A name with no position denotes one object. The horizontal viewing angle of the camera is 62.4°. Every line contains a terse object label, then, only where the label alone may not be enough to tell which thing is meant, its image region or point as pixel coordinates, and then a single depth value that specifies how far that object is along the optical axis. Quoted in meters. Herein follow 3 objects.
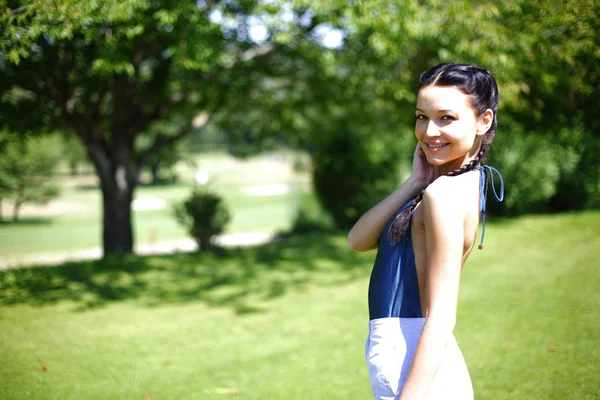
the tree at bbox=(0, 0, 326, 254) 7.53
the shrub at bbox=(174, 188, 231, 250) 10.82
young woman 1.55
